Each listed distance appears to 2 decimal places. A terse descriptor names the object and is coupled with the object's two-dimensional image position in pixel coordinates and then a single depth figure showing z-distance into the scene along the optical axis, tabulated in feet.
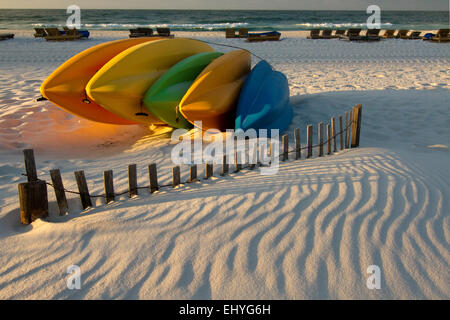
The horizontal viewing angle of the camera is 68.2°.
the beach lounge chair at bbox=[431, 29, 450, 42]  65.57
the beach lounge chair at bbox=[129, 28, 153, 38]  77.61
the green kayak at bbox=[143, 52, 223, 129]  18.38
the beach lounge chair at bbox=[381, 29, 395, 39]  77.30
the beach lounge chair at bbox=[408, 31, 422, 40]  75.41
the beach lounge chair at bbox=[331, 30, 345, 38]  77.53
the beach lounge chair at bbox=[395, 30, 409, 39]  76.07
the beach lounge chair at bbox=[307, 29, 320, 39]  77.05
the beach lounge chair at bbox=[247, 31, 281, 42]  69.97
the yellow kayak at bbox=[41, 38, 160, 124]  18.58
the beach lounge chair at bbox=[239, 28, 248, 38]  78.56
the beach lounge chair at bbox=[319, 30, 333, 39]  76.79
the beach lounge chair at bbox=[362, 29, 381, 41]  70.44
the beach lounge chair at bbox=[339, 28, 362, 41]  70.69
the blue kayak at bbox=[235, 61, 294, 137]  18.04
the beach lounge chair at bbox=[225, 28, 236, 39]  78.12
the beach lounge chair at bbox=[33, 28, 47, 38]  75.20
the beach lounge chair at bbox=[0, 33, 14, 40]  70.76
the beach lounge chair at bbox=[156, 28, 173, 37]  78.49
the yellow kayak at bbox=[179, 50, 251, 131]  17.63
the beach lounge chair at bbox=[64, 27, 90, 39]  70.18
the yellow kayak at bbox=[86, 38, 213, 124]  17.85
